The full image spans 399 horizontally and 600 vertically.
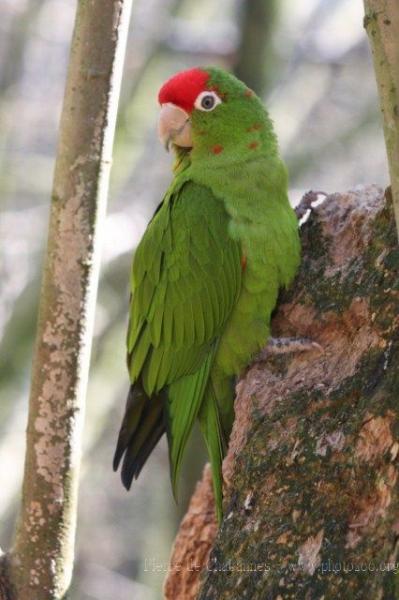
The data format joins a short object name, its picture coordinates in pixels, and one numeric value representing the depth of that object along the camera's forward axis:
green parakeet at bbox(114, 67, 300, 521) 6.41
